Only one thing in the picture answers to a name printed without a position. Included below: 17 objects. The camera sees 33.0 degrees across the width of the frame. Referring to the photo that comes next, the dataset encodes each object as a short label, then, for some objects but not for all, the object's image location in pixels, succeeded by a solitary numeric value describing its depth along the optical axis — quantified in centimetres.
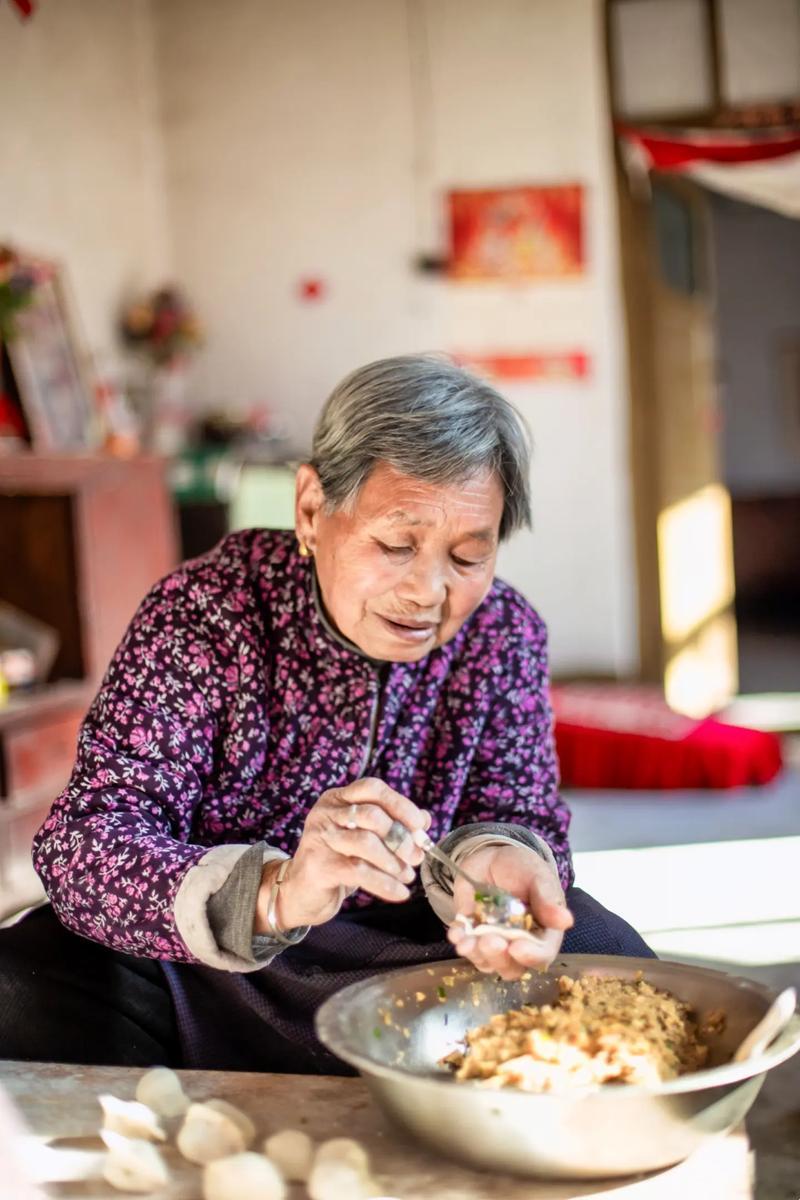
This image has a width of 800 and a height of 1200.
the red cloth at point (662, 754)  472
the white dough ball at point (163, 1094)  122
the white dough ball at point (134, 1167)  109
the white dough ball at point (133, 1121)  117
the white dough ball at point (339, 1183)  106
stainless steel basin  103
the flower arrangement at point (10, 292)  408
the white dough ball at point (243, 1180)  106
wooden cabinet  401
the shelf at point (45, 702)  390
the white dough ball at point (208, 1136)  113
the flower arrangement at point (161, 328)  557
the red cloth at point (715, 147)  548
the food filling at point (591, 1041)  112
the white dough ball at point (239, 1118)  116
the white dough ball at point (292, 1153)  111
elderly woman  144
